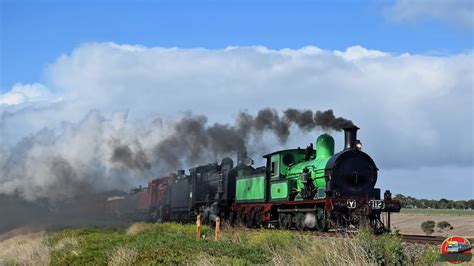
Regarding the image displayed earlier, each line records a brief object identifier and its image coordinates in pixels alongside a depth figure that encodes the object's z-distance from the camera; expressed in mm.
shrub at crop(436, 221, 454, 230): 53500
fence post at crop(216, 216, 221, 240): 21338
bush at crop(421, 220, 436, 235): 49969
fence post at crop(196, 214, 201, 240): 22309
